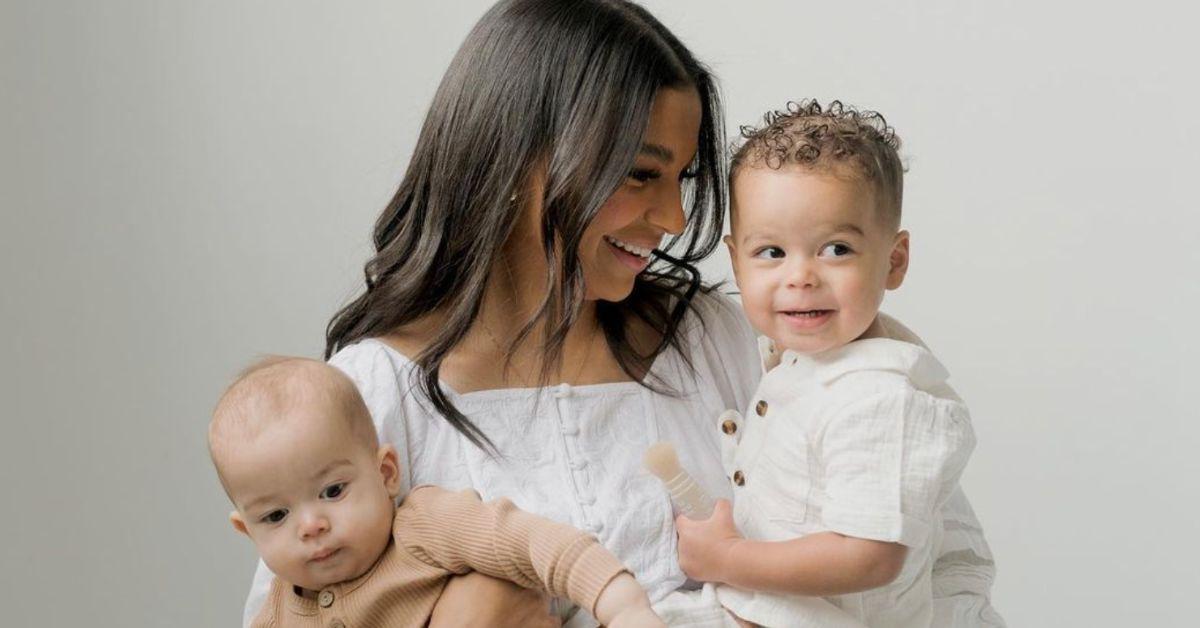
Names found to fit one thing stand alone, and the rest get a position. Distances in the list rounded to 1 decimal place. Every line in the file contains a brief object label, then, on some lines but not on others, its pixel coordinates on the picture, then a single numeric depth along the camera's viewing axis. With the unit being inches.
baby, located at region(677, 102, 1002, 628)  84.8
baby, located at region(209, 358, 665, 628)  86.4
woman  97.5
